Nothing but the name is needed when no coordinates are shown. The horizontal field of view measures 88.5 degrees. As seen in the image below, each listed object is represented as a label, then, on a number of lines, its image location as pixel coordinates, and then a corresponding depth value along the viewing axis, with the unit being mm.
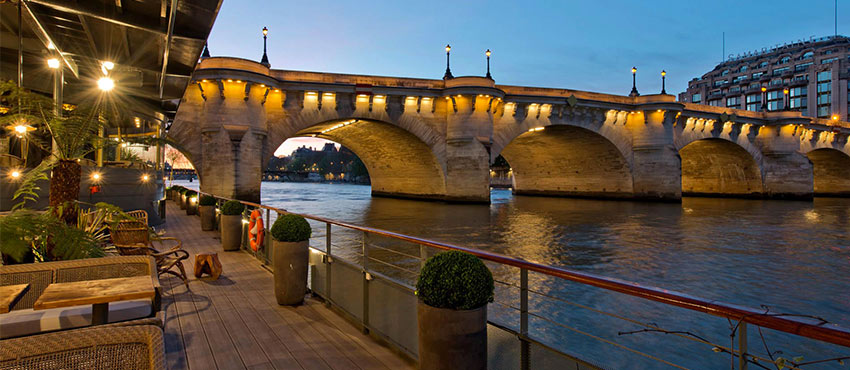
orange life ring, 9323
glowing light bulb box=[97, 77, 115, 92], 10070
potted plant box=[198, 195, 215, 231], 15625
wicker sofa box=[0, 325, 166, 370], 2150
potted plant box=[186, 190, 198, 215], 22359
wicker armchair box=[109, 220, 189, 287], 7233
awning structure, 7922
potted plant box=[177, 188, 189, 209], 25172
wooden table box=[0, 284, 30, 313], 3230
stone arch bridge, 29219
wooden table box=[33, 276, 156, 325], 3309
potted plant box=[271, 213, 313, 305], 6387
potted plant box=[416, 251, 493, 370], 3340
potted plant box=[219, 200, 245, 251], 11398
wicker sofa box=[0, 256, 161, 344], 3586
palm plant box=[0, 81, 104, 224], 5633
